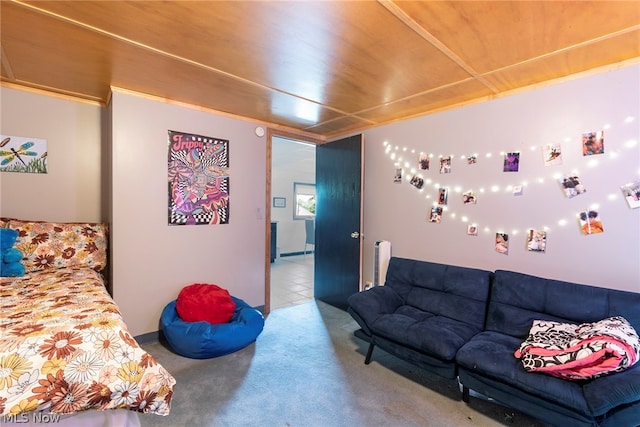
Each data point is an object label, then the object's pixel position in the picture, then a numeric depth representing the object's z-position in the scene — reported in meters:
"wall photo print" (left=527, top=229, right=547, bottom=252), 2.32
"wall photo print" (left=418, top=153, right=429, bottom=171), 3.04
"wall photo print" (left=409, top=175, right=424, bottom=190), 3.09
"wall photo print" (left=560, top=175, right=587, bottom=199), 2.15
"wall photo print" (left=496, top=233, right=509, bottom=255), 2.51
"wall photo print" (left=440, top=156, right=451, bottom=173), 2.87
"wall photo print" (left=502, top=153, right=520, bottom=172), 2.45
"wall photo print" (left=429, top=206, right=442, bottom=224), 2.94
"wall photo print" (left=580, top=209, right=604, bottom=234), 2.08
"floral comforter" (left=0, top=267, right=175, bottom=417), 1.14
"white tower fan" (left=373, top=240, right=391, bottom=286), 3.26
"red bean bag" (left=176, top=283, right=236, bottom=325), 2.64
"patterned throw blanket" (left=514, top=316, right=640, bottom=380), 1.48
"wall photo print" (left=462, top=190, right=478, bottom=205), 2.70
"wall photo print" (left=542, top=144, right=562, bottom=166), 2.24
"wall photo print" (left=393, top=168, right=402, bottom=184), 3.29
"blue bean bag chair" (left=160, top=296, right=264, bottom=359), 2.44
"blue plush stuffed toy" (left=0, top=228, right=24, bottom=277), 2.13
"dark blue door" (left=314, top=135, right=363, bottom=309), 3.58
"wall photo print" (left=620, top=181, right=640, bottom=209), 1.93
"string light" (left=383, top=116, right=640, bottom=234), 2.00
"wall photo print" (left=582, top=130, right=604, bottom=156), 2.06
